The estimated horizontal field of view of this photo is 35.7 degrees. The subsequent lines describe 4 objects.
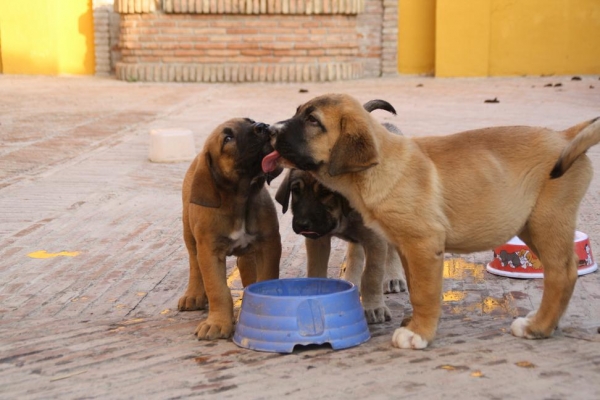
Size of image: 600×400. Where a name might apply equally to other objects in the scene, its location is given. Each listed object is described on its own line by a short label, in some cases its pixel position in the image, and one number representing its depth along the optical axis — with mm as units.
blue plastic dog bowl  4512
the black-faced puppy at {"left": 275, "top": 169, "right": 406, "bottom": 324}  4984
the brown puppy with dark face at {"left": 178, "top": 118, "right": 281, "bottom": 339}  4910
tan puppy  4465
